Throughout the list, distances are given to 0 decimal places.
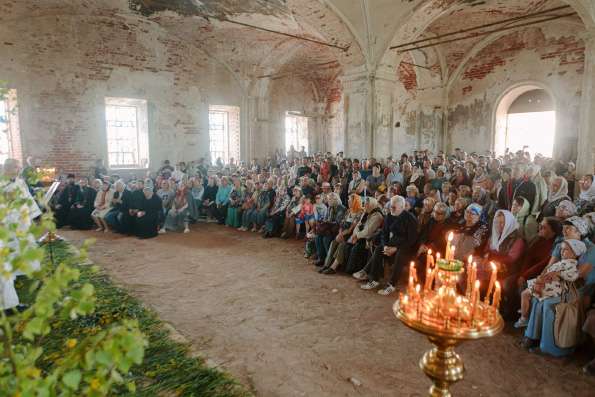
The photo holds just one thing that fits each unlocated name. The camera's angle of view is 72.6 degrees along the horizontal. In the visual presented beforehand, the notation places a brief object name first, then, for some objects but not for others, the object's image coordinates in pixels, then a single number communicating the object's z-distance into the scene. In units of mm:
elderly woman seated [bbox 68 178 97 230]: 10258
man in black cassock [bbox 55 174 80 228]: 10438
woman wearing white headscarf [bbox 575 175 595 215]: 6391
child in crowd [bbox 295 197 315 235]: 8531
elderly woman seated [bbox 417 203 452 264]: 5848
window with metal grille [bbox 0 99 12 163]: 12555
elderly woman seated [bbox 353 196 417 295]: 5977
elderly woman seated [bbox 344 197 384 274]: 6434
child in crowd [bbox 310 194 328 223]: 8062
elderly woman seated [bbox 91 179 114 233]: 10094
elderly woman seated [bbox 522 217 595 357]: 3979
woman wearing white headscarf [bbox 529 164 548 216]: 6879
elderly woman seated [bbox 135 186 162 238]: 9477
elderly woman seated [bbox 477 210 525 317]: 4758
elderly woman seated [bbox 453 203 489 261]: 5332
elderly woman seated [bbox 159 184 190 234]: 10242
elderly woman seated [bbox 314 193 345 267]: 7172
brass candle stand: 2260
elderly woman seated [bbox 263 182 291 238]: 9523
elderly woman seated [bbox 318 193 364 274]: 6754
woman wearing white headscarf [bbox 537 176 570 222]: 6207
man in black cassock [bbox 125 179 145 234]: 9656
